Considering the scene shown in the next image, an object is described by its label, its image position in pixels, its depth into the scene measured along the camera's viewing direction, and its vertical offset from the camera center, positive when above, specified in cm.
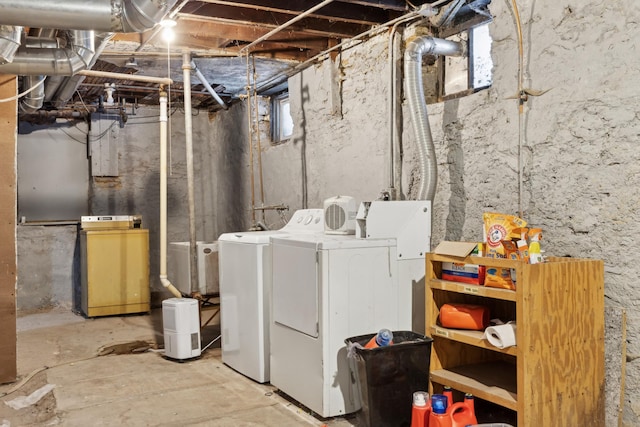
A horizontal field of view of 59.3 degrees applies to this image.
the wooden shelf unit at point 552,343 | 221 -61
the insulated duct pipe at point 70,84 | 339 +103
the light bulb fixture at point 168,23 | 350 +111
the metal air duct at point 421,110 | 316 +50
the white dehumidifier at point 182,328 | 400 -92
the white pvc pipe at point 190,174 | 439 +21
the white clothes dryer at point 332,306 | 282 -56
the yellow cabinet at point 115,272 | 577 -73
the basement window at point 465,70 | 329 +78
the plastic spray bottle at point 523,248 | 232 -22
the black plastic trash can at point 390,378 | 258 -84
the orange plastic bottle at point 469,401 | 238 -87
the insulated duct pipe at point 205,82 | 476 +110
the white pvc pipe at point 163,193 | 441 +6
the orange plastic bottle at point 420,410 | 242 -92
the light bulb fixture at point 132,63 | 458 +115
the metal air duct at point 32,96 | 444 +90
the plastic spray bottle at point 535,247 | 226 -21
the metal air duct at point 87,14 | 252 +89
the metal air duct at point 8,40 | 280 +82
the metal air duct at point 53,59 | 333 +87
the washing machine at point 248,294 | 341 -60
